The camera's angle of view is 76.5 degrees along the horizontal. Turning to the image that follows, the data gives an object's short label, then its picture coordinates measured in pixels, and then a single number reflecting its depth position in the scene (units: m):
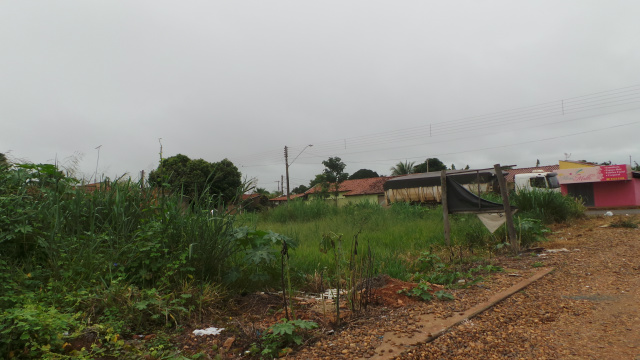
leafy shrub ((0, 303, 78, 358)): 2.34
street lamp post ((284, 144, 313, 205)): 31.17
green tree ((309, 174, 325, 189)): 39.06
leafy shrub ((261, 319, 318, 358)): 2.68
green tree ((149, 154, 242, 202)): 25.24
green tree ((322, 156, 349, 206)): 48.13
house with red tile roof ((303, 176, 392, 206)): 36.06
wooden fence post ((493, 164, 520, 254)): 6.91
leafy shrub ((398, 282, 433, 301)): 3.90
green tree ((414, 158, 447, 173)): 46.38
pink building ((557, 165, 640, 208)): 24.86
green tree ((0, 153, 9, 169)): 4.46
